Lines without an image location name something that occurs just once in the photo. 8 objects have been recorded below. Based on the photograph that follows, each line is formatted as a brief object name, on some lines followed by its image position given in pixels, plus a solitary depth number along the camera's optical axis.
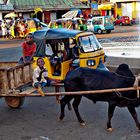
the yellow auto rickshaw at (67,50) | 12.06
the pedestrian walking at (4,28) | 36.80
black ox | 7.16
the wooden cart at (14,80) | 8.33
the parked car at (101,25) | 37.50
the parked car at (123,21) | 53.68
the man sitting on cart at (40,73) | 8.55
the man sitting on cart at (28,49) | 11.69
